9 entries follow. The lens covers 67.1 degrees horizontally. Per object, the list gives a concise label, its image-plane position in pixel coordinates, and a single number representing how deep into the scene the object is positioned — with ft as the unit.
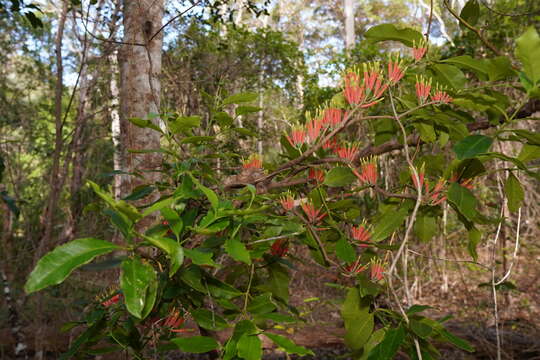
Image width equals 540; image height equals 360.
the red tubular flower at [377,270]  2.69
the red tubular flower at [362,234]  2.69
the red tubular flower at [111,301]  2.82
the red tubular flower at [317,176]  2.78
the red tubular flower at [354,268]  2.65
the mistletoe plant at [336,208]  2.13
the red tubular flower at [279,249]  3.10
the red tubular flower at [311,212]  2.67
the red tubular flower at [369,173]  2.59
